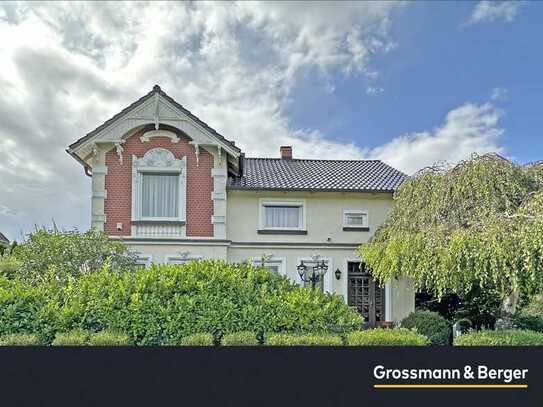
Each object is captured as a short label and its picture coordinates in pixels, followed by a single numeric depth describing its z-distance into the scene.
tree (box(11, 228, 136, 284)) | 10.91
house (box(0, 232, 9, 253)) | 24.22
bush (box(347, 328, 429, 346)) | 6.00
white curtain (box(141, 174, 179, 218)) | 15.66
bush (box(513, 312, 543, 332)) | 13.24
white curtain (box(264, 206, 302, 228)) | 16.53
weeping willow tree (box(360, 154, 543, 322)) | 10.36
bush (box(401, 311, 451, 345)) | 12.61
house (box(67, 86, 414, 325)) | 15.43
